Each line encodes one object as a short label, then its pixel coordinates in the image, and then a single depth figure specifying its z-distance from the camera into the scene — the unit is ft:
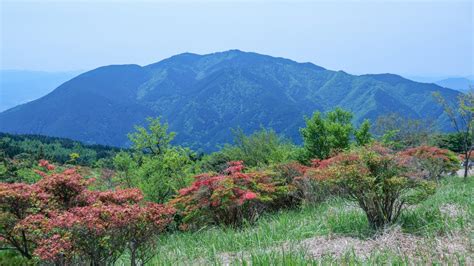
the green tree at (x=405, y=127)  127.54
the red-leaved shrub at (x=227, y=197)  31.60
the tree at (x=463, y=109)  57.30
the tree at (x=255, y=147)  73.31
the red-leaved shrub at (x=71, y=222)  16.66
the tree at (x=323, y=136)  63.36
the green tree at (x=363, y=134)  67.31
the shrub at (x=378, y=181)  22.39
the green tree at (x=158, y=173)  46.21
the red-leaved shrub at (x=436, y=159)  51.35
